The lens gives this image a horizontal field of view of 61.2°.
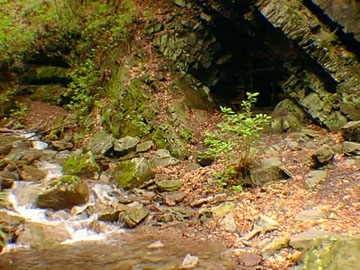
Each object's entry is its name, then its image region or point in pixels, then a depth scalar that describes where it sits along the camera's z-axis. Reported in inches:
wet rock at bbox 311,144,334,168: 263.3
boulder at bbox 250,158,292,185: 267.1
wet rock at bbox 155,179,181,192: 294.4
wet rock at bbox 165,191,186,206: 274.0
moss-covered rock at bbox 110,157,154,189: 307.9
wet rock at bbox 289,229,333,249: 170.9
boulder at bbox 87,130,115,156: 363.9
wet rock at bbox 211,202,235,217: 244.0
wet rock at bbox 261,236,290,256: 179.8
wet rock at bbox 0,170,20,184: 285.1
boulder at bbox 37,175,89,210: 260.2
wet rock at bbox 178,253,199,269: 176.6
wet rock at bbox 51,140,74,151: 388.5
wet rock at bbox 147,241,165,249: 209.6
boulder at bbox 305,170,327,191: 244.5
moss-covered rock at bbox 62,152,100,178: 323.0
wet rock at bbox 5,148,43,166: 335.3
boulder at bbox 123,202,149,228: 248.1
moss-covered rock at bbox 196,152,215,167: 324.2
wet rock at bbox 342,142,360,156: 269.1
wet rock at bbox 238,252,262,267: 173.8
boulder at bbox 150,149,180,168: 340.8
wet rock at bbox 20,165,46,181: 301.0
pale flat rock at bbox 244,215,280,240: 203.8
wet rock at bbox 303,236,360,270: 137.2
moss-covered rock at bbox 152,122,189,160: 354.7
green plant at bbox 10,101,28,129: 447.5
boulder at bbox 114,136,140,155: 359.9
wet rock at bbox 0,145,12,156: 347.9
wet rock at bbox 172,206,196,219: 253.3
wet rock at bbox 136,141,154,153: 361.7
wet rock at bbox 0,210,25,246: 212.1
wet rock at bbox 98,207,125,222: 249.9
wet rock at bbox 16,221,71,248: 213.3
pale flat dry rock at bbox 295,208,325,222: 202.7
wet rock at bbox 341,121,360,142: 292.6
